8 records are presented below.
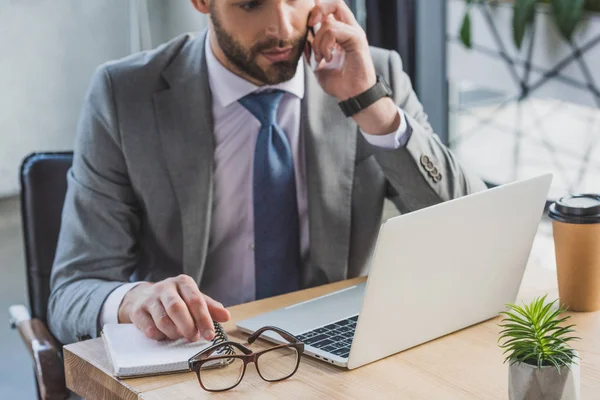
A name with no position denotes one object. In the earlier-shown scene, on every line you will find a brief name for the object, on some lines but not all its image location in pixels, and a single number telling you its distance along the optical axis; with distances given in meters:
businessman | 2.27
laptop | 1.77
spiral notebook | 1.81
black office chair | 2.37
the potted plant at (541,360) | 1.62
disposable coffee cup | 1.96
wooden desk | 1.75
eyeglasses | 1.78
